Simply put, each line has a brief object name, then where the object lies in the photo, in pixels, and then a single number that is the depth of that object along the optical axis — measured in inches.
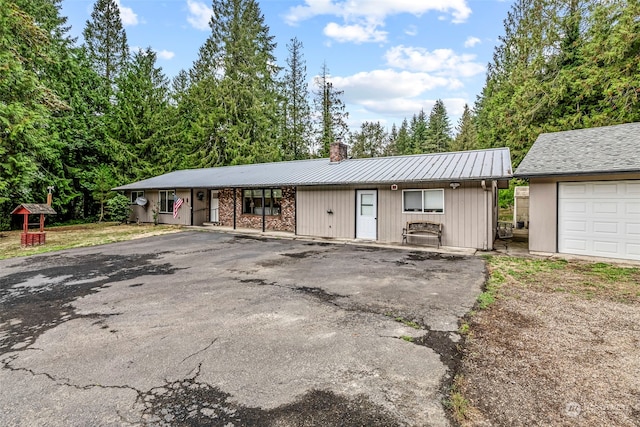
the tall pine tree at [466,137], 1315.2
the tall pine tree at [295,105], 1096.2
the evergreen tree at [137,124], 837.8
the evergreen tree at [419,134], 1581.0
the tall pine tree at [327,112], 1118.4
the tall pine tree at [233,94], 940.0
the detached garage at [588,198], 293.3
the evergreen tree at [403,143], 1631.4
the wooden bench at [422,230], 399.2
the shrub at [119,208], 734.5
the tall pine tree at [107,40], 922.7
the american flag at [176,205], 662.5
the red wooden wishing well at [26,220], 420.2
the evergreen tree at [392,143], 1664.6
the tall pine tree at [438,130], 1555.1
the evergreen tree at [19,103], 442.6
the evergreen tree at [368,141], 1457.6
